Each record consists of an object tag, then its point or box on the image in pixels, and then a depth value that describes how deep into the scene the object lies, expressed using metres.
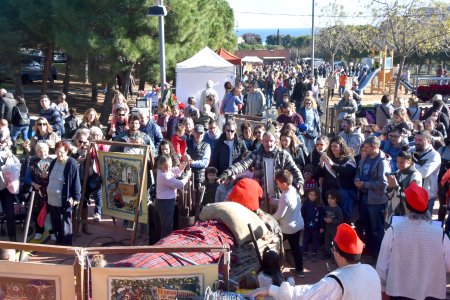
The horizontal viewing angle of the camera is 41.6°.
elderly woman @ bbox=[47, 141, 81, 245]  8.39
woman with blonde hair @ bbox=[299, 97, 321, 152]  12.38
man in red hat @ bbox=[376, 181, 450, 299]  4.95
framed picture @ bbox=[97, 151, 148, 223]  8.65
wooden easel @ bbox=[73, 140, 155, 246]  8.48
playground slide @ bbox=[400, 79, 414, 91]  32.92
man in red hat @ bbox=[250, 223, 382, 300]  3.86
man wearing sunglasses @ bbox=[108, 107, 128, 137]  11.19
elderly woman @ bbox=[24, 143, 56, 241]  8.66
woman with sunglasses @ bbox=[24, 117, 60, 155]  10.01
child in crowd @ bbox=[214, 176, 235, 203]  8.31
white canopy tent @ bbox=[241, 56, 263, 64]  45.25
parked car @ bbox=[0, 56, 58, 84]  30.34
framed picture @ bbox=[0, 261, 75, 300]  4.22
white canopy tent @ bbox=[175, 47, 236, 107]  19.52
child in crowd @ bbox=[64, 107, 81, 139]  12.77
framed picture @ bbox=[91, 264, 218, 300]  4.28
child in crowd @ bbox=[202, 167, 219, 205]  8.76
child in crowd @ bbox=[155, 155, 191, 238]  8.11
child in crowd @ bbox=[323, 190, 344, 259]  8.08
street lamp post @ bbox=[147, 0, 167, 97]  13.99
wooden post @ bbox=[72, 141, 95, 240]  8.97
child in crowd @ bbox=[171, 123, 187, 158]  9.81
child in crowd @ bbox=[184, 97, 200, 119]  12.76
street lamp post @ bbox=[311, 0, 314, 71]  28.89
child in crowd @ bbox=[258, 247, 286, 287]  5.78
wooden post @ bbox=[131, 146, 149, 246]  8.46
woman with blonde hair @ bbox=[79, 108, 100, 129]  11.14
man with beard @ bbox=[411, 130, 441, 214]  7.75
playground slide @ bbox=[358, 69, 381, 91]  33.66
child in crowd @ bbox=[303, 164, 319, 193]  8.63
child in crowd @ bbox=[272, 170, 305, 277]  7.45
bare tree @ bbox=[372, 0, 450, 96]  25.81
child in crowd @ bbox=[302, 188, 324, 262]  8.29
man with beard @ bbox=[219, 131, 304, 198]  8.20
